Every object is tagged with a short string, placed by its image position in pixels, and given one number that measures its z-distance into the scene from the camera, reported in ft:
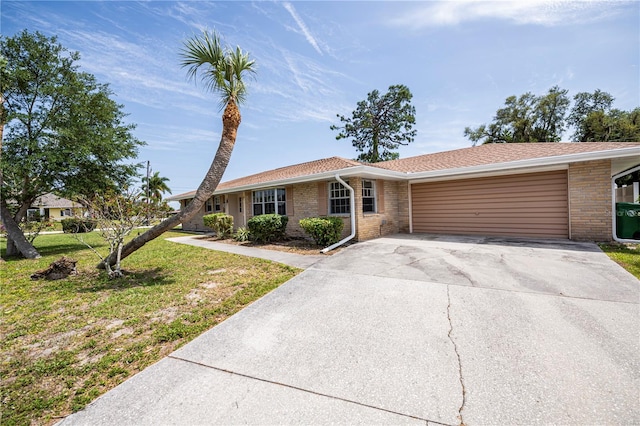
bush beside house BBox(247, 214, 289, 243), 35.12
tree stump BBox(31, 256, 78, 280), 20.45
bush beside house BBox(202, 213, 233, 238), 44.14
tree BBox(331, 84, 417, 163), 85.15
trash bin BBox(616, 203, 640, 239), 24.47
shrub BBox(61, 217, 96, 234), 68.03
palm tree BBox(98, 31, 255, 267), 18.63
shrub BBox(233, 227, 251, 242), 38.71
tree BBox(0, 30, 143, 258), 29.32
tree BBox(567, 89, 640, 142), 67.51
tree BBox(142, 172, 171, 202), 136.56
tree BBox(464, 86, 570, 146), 74.49
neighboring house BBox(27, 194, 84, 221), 107.14
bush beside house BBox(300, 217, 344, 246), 29.48
